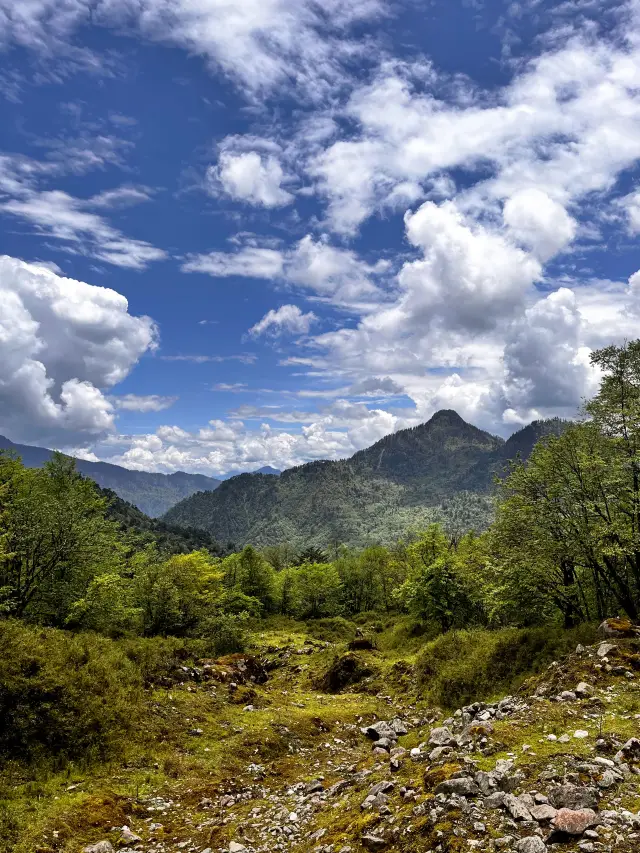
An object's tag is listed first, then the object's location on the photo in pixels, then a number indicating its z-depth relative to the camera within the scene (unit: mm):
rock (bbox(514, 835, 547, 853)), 7023
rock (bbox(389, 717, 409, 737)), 19148
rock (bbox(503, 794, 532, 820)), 7886
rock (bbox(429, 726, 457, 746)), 12541
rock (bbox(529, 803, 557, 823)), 7746
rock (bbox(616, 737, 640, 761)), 9539
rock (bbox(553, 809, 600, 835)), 7254
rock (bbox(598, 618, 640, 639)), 18875
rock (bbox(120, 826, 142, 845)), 11867
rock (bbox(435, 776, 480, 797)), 8922
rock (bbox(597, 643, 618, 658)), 17000
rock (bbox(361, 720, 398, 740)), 18966
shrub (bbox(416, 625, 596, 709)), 21672
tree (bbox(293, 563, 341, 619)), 89500
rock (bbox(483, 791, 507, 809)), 8383
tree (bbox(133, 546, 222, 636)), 39812
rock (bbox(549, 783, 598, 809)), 7918
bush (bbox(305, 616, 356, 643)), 66688
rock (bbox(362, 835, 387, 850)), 8422
